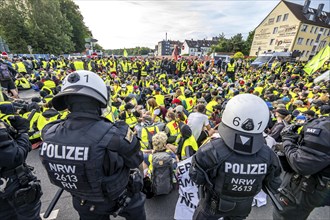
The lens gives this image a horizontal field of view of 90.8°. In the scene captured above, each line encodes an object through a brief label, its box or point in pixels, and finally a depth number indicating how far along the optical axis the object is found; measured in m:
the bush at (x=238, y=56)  28.02
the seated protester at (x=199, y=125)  4.14
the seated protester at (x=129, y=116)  4.89
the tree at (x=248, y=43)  44.19
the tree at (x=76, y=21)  35.50
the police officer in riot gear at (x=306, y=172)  1.71
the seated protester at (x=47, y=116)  4.43
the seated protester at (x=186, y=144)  3.19
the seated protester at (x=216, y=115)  5.14
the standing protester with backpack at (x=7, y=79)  6.95
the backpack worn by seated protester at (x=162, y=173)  2.86
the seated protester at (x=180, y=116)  4.14
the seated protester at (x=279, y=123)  3.83
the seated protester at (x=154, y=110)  5.12
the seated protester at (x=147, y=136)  3.76
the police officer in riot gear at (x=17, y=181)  1.71
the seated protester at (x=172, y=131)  3.97
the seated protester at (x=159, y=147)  2.93
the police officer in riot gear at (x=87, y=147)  1.39
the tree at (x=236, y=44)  43.69
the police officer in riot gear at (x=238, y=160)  1.51
